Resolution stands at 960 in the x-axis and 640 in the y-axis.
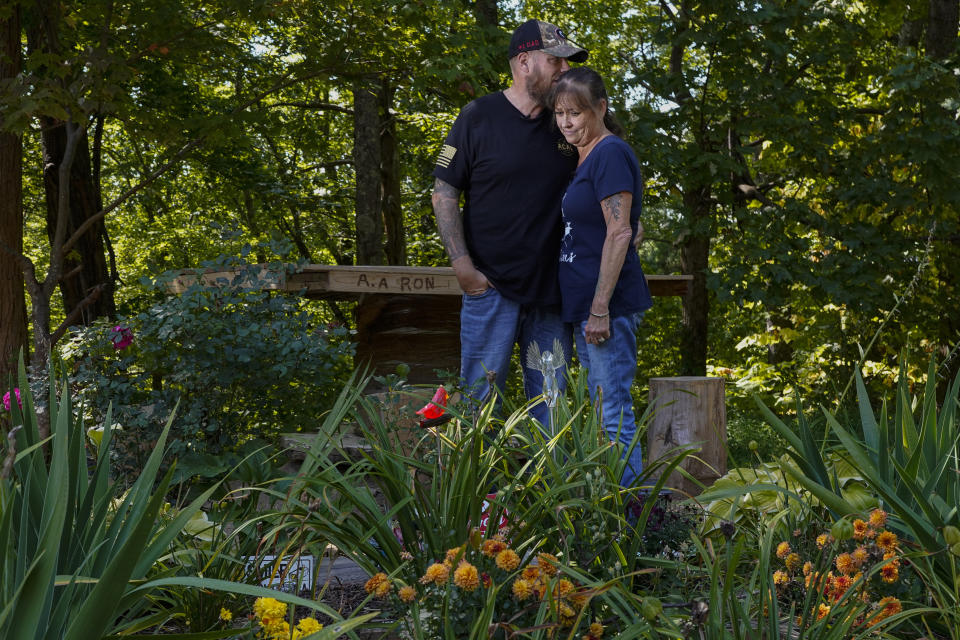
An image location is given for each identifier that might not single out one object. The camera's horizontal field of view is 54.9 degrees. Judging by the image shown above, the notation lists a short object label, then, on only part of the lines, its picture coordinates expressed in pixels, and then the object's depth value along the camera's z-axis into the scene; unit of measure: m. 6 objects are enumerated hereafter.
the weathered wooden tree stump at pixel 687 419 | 4.03
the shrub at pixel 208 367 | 4.15
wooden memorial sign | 6.16
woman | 3.33
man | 3.59
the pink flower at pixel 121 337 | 4.29
